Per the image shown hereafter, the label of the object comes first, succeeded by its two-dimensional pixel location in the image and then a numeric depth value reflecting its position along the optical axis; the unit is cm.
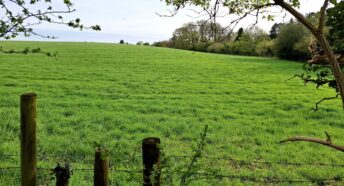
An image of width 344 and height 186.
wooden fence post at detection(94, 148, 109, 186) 240
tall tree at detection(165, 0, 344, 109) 145
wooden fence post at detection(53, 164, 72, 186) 256
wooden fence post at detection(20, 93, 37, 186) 252
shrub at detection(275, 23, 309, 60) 4762
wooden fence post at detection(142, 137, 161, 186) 236
